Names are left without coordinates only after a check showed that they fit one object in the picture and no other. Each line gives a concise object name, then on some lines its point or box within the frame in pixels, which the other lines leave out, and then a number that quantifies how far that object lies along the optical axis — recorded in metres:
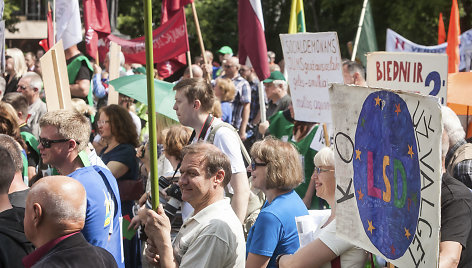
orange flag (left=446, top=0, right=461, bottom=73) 9.33
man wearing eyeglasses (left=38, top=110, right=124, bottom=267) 4.62
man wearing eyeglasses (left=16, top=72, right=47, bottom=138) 8.52
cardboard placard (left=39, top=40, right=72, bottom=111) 6.76
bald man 3.28
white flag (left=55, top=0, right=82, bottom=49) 9.09
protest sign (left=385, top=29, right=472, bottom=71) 10.04
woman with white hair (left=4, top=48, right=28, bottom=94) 10.58
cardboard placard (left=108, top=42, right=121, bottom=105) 8.41
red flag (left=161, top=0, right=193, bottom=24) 9.79
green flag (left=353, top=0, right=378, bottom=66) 9.20
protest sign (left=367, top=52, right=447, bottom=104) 5.93
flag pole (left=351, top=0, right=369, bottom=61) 8.56
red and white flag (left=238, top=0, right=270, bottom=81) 7.74
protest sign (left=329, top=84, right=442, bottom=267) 3.17
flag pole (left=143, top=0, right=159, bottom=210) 3.54
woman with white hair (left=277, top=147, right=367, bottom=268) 3.96
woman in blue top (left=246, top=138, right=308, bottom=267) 4.34
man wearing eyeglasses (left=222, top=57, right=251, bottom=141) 11.58
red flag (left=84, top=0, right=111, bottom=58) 10.11
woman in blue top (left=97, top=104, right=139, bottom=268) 6.51
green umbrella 6.92
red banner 9.15
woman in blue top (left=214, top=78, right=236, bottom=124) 11.10
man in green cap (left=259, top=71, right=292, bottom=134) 9.97
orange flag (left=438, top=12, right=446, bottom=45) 12.33
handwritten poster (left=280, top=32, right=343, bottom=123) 6.59
